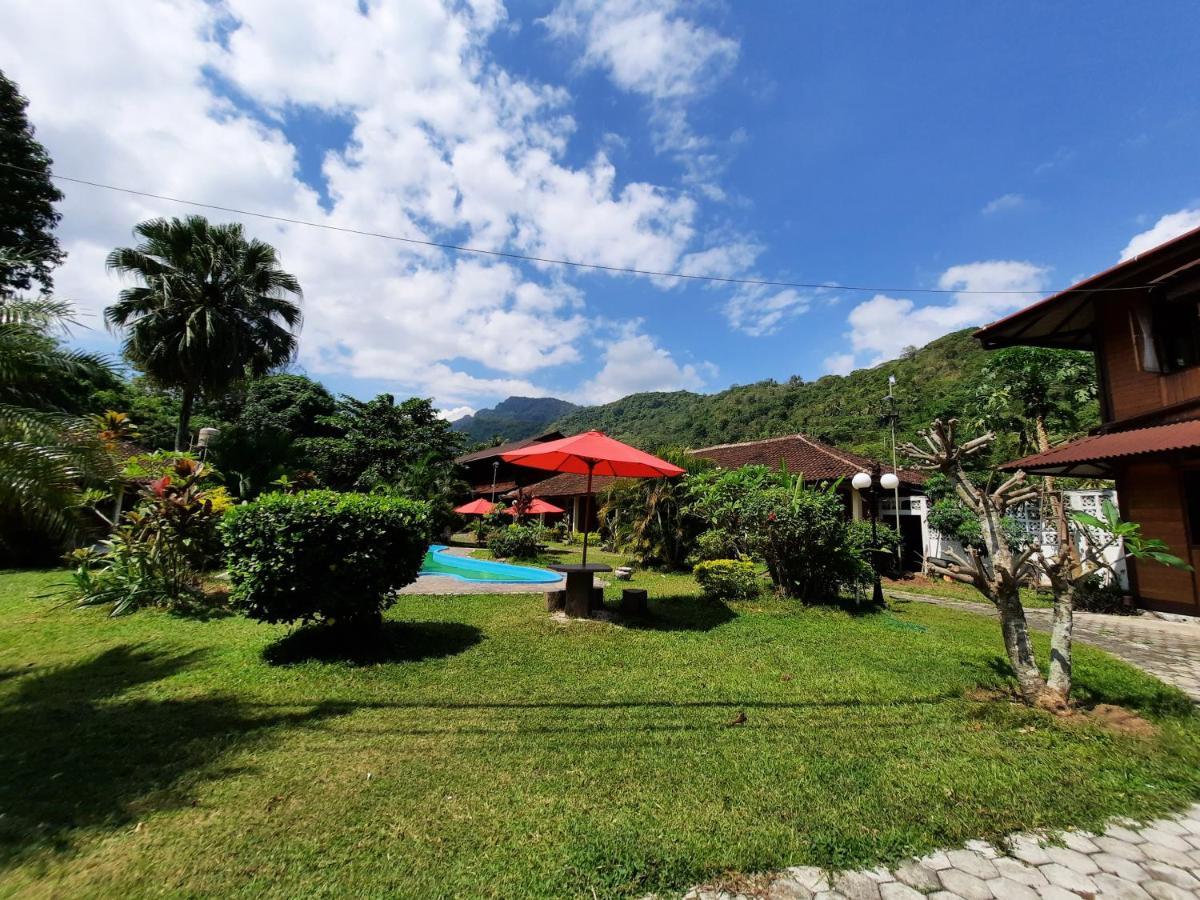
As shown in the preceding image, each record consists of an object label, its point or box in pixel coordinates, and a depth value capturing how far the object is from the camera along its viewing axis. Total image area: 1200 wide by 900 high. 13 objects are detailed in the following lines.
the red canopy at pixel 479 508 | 20.84
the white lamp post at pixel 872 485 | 9.23
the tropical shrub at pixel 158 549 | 6.91
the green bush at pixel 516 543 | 15.81
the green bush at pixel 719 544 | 9.90
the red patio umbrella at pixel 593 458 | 6.97
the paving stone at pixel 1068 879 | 2.27
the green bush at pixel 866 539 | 8.70
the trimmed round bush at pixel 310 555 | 4.82
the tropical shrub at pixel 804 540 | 8.17
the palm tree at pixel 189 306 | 14.22
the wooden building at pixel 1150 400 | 8.47
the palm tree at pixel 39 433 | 4.25
